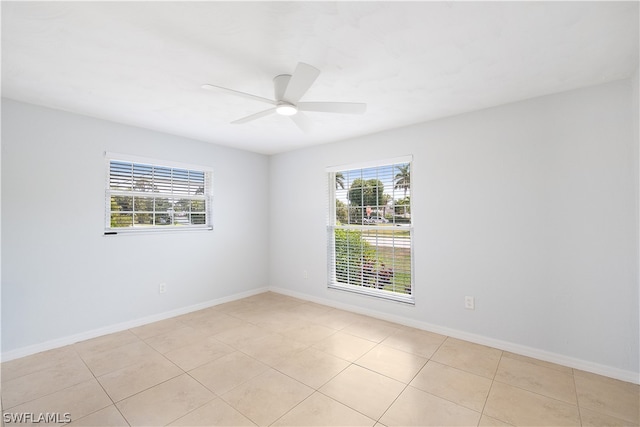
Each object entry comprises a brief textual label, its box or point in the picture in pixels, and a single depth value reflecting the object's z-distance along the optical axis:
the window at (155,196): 3.29
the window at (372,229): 3.53
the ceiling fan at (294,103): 1.94
